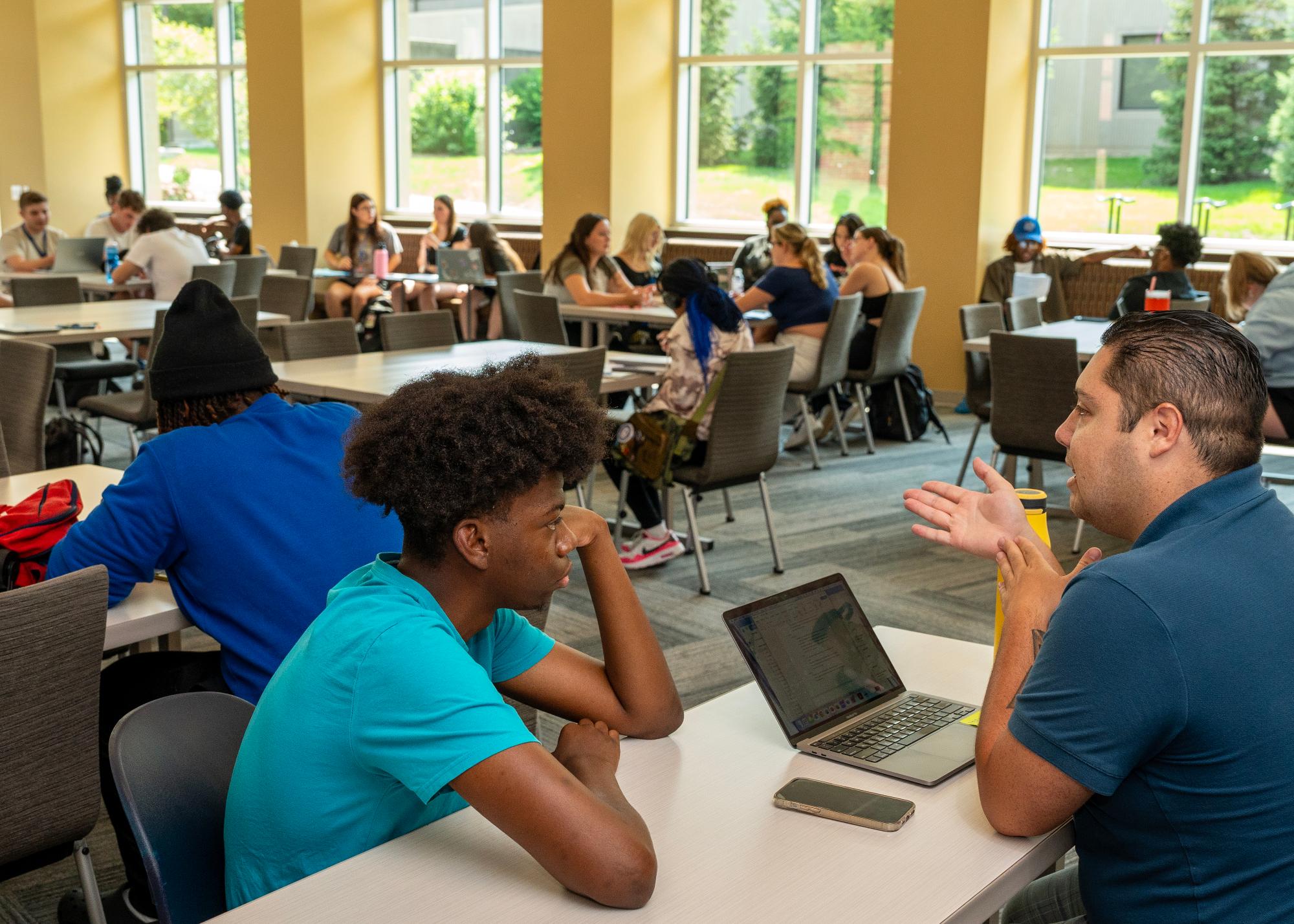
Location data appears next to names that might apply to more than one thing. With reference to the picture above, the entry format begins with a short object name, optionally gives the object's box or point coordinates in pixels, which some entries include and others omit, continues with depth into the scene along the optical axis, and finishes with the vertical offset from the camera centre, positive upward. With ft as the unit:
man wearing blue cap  28.43 -0.68
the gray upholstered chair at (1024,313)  21.54 -1.31
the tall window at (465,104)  40.11 +3.85
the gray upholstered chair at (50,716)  6.15 -2.44
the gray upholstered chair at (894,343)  22.91 -1.97
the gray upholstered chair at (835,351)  21.81 -2.01
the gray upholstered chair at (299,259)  31.96 -0.89
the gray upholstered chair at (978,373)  19.94 -2.16
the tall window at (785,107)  33.65 +3.30
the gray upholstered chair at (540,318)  21.48 -1.52
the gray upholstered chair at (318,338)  18.03 -1.62
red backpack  7.95 -1.95
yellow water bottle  5.99 -1.26
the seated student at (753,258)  28.60 -0.62
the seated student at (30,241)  30.25 -0.52
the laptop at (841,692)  5.52 -2.10
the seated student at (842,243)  28.86 -0.25
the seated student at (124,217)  32.09 +0.08
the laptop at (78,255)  30.17 -0.82
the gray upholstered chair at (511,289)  25.54 -1.24
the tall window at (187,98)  46.83 +4.53
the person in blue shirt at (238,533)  7.30 -1.75
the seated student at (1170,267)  20.81 -0.51
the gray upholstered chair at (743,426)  15.07 -2.32
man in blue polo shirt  4.38 -1.45
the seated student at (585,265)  25.34 -0.74
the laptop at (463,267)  29.48 -0.94
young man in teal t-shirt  4.30 -1.55
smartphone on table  4.83 -2.16
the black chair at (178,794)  4.78 -2.16
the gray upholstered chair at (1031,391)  16.62 -2.04
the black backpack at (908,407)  25.14 -3.38
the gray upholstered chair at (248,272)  27.84 -1.07
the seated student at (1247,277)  17.47 -0.53
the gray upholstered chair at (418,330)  19.07 -1.56
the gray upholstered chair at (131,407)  18.56 -2.70
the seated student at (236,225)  38.17 -0.07
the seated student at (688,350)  16.06 -1.49
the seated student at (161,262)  25.62 -0.81
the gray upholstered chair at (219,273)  25.29 -1.00
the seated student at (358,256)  33.45 -0.82
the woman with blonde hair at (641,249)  27.12 -0.44
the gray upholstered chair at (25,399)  13.73 -1.92
